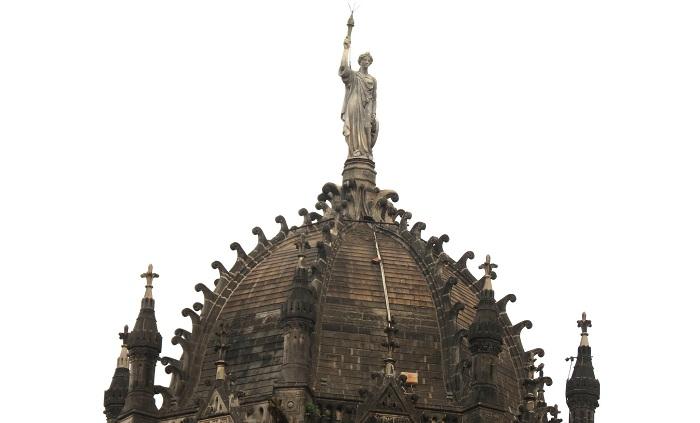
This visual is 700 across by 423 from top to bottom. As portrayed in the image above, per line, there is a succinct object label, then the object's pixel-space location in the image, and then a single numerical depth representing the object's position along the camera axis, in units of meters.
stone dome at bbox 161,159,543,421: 94.12
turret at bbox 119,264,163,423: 95.62
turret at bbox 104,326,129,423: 100.44
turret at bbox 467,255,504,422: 93.50
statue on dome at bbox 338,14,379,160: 107.56
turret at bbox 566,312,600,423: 100.38
